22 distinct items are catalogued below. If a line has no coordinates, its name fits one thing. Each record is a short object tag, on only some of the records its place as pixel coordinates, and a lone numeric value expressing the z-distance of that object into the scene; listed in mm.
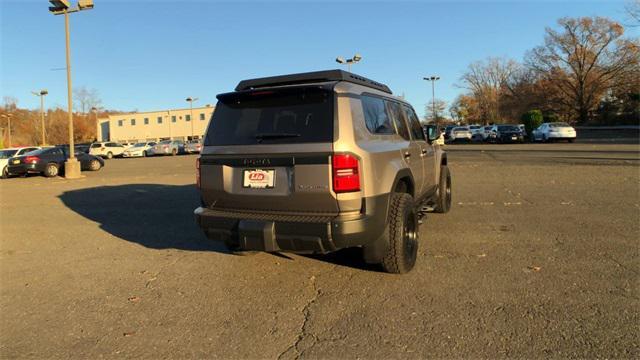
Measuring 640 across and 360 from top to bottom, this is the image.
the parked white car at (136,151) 43031
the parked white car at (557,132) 32031
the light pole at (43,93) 48806
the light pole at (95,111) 103375
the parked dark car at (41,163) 19000
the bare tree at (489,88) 83250
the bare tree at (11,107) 98362
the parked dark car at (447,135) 44281
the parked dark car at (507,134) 35594
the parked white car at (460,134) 41438
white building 84875
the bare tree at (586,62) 56844
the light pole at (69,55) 17109
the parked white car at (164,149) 42719
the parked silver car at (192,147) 42281
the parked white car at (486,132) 39262
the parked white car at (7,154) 19628
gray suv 3863
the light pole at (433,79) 70562
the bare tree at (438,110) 99625
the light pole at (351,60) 31672
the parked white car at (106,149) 42203
